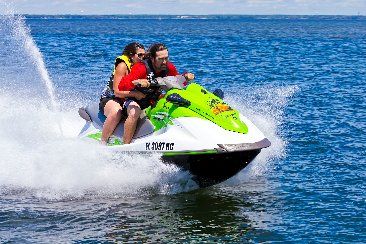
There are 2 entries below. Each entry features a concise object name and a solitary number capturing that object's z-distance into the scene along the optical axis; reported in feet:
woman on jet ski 68.38
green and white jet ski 62.54
